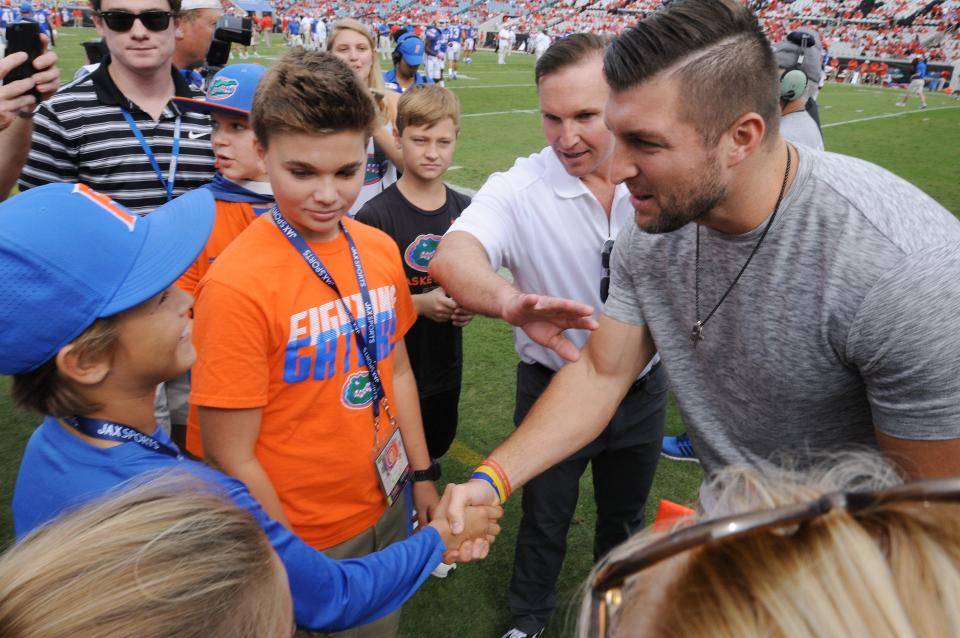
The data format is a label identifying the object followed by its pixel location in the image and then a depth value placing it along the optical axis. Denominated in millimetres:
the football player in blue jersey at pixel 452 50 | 27034
